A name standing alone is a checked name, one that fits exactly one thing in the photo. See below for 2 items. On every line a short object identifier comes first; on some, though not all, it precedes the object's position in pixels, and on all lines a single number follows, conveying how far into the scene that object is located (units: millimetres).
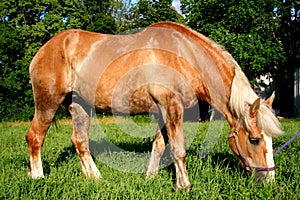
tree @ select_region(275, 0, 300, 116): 20788
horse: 3637
